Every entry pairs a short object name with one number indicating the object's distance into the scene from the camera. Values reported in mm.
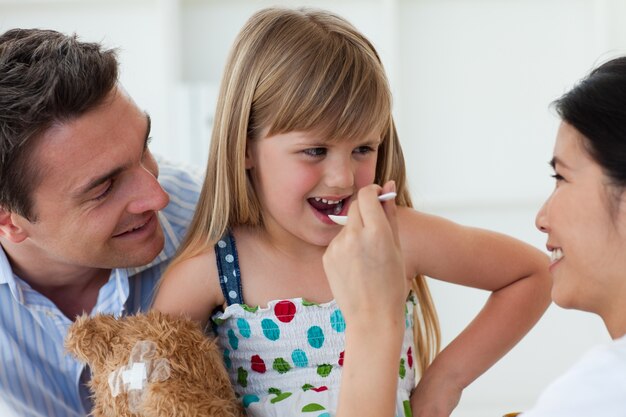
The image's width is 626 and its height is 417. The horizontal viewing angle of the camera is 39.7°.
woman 1099
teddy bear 1312
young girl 1420
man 1479
